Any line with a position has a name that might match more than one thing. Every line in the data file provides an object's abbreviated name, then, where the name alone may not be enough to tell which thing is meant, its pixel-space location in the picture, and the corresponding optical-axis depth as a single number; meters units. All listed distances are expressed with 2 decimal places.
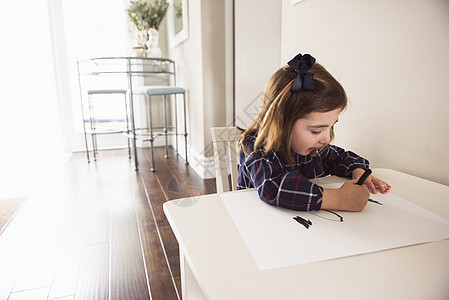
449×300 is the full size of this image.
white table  0.36
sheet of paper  0.44
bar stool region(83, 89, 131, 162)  3.10
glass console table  3.46
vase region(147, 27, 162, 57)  3.09
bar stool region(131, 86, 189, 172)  2.71
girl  0.59
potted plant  3.00
